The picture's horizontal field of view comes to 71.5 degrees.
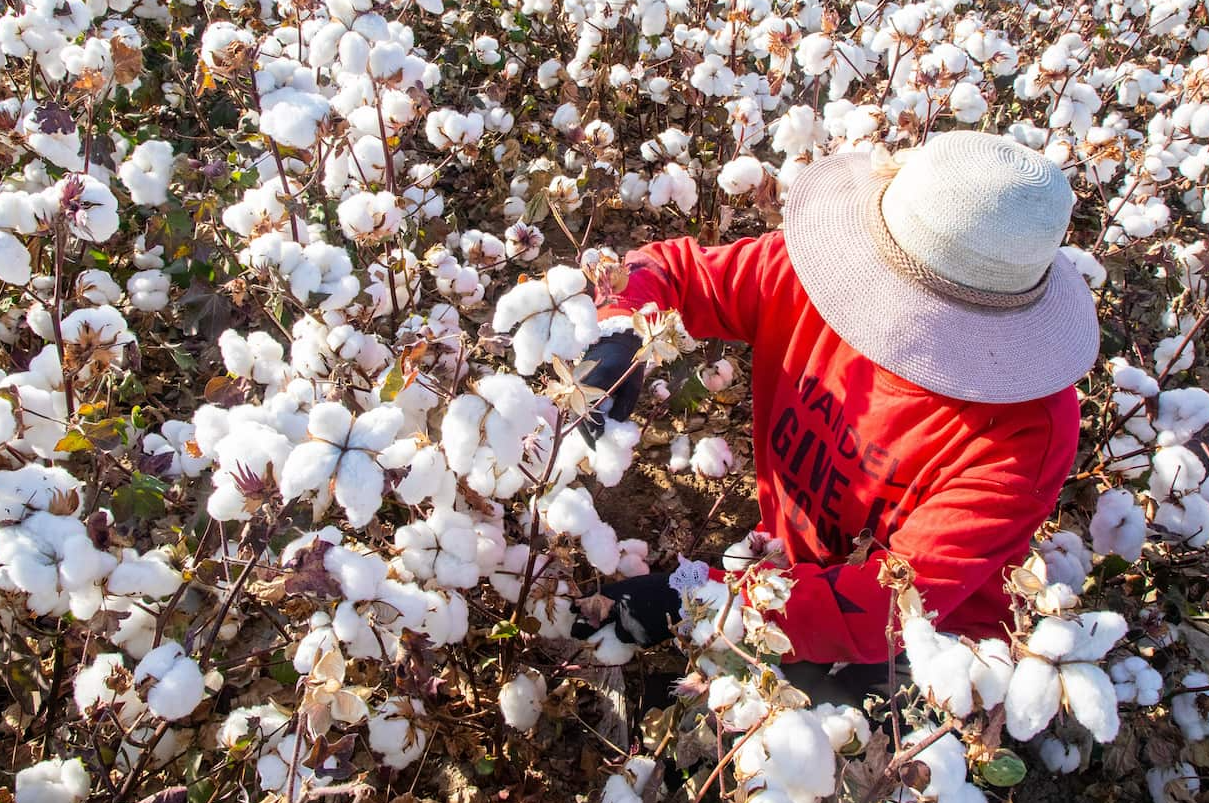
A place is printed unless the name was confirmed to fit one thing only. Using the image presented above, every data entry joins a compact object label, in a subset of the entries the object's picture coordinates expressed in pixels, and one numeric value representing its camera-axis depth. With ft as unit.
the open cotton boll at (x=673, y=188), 7.84
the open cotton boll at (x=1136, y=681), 5.83
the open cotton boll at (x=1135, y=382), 6.81
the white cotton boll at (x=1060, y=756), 6.59
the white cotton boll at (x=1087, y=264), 7.73
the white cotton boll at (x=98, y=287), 6.80
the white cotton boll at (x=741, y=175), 7.32
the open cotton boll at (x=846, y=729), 3.71
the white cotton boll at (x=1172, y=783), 6.50
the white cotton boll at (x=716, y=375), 7.54
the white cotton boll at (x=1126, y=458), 7.06
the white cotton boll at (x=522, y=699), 5.58
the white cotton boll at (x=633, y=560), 6.30
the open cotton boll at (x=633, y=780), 4.91
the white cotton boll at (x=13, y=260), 4.93
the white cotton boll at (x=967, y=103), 8.58
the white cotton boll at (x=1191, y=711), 6.43
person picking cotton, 4.80
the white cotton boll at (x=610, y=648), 5.83
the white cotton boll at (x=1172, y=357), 8.23
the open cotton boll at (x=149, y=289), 7.61
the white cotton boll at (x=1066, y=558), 6.46
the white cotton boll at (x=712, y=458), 6.86
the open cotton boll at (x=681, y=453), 7.45
